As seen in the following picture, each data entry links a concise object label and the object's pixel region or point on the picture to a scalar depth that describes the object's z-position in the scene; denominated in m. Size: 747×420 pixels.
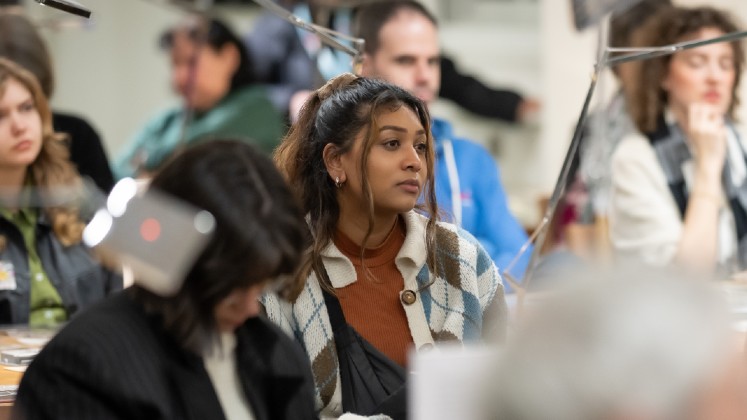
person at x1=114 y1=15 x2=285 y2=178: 8.72
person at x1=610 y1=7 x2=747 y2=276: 6.50
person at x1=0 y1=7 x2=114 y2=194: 6.27
